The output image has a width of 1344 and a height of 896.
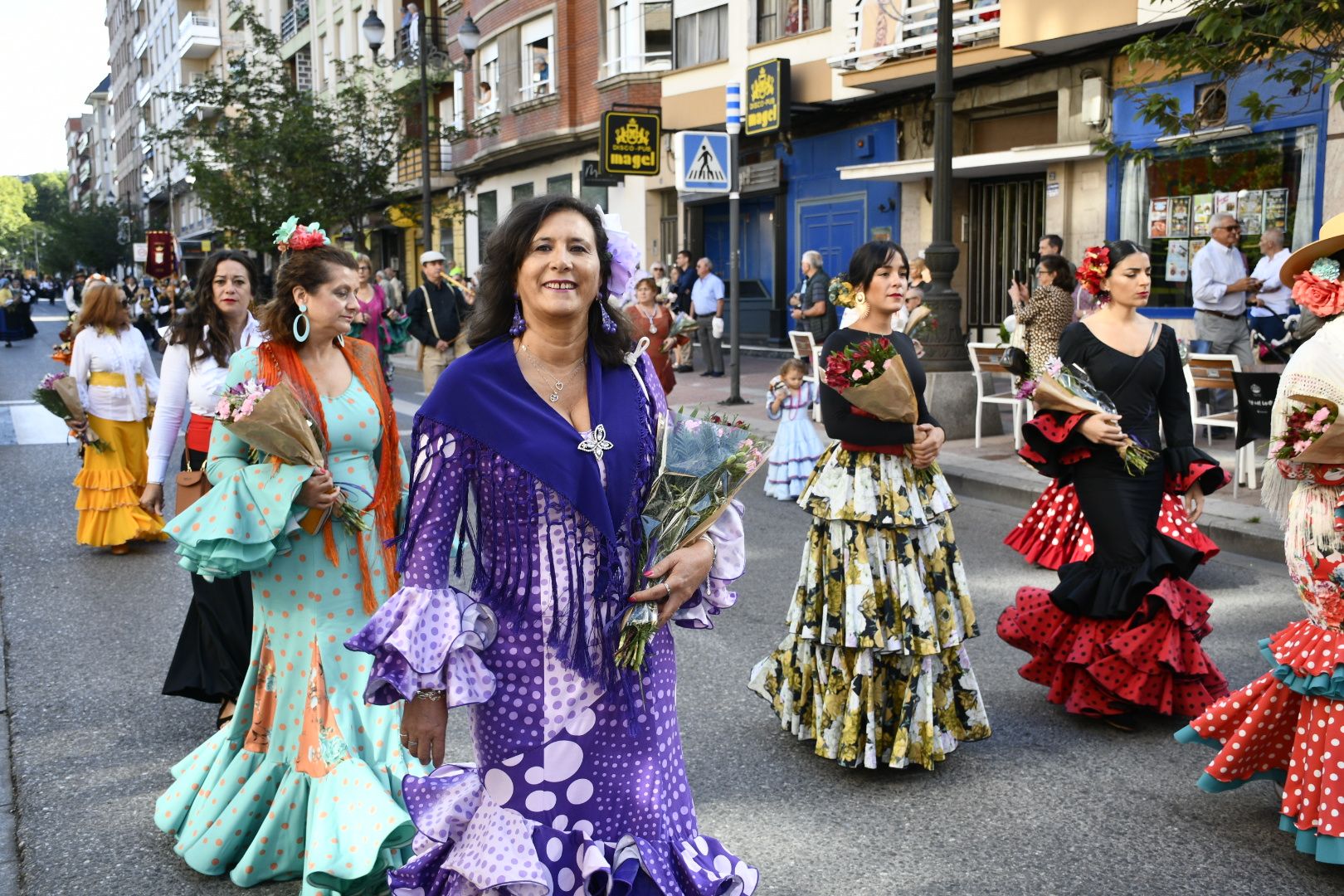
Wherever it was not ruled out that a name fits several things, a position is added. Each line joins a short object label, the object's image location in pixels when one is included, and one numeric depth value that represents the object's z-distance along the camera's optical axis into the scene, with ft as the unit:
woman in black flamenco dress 17.04
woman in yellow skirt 30.86
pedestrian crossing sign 50.57
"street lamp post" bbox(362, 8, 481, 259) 84.89
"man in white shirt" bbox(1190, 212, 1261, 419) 42.75
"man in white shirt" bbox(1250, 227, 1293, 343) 40.98
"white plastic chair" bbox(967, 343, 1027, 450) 41.04
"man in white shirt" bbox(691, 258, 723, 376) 71.51
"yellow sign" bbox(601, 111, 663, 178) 62.75
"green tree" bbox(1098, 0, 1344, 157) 25.62
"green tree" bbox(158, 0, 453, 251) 99.71
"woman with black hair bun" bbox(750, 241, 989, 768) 15.42
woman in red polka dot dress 12.72
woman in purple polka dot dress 9.02
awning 55.83
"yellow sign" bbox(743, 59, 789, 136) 73.56
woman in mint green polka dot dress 12.46
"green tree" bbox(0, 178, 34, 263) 526.98
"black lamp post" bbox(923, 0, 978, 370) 42.55
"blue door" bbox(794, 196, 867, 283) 73.20
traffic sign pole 51.29
